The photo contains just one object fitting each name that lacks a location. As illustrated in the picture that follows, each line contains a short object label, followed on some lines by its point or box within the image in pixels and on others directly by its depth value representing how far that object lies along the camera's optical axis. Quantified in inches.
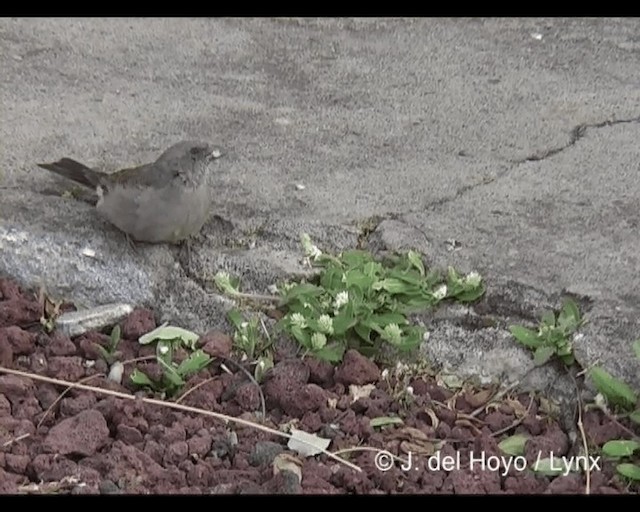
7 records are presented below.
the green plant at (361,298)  292.0
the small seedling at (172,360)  284.7
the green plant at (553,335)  283.7
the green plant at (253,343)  290.5
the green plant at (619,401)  259.0
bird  325.4
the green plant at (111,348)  294.4
